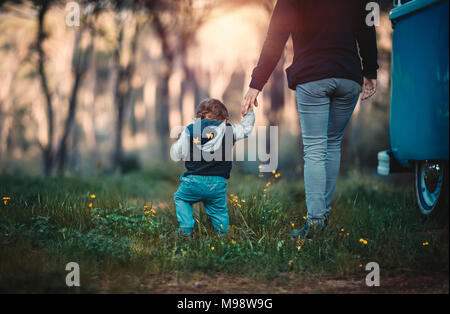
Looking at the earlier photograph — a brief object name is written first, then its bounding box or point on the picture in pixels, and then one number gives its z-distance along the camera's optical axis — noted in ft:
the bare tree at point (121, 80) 42.37
